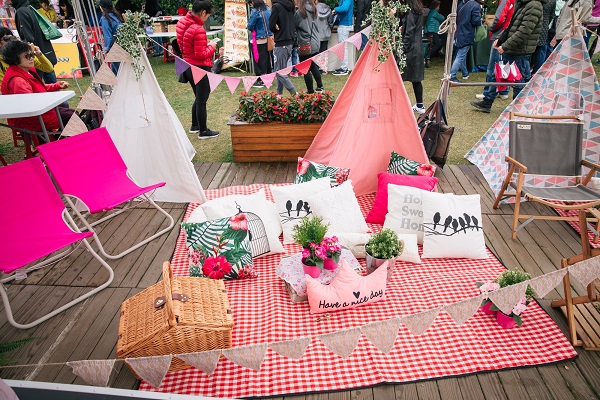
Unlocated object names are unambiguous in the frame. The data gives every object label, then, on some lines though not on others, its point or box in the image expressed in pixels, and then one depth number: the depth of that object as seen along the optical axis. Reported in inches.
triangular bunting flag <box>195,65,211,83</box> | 195.6
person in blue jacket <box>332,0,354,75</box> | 359.3
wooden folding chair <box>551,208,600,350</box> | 113.5
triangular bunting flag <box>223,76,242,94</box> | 185.3
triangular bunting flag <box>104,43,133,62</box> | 165.8
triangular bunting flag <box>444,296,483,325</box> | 92.6
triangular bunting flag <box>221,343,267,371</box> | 84.5
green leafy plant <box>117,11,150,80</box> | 165.2
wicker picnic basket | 99.3
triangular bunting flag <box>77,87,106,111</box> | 165.3
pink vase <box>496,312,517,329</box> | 117.9
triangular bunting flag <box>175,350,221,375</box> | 87.1
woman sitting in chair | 184.4
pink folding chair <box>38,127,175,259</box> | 151.4
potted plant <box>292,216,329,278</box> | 126.1
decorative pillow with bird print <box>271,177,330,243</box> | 153.6
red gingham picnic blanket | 105.2
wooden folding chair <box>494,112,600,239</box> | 172.9
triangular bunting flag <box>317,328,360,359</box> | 84.7
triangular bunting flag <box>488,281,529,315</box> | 96.6
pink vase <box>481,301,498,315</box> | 122.3
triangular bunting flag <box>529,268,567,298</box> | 94.1
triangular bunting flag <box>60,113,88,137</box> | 165.9
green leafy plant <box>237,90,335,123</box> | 212.7
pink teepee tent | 176.1
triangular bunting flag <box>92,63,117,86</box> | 167.5
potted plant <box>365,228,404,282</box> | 130.3
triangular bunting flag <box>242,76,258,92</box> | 185.6
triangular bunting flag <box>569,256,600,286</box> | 93.7
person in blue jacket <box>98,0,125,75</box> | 302.7
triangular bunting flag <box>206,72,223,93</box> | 194.1
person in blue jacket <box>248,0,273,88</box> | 293.2
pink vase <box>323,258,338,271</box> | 128.1
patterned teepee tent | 175.6
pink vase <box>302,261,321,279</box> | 127.6
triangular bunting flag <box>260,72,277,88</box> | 191.5
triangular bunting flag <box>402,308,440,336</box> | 89.4
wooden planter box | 214.8
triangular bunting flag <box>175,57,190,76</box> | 193.7
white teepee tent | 177.0
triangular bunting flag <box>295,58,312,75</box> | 193.8
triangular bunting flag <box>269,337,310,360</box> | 83.6
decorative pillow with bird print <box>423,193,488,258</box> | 142.8
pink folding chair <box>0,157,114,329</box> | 128.5
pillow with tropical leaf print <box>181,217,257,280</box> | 133.0
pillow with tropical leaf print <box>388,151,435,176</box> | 168.2
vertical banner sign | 364.5
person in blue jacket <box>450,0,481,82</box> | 308.2
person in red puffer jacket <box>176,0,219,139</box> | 221.0
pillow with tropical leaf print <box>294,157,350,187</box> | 168.0
